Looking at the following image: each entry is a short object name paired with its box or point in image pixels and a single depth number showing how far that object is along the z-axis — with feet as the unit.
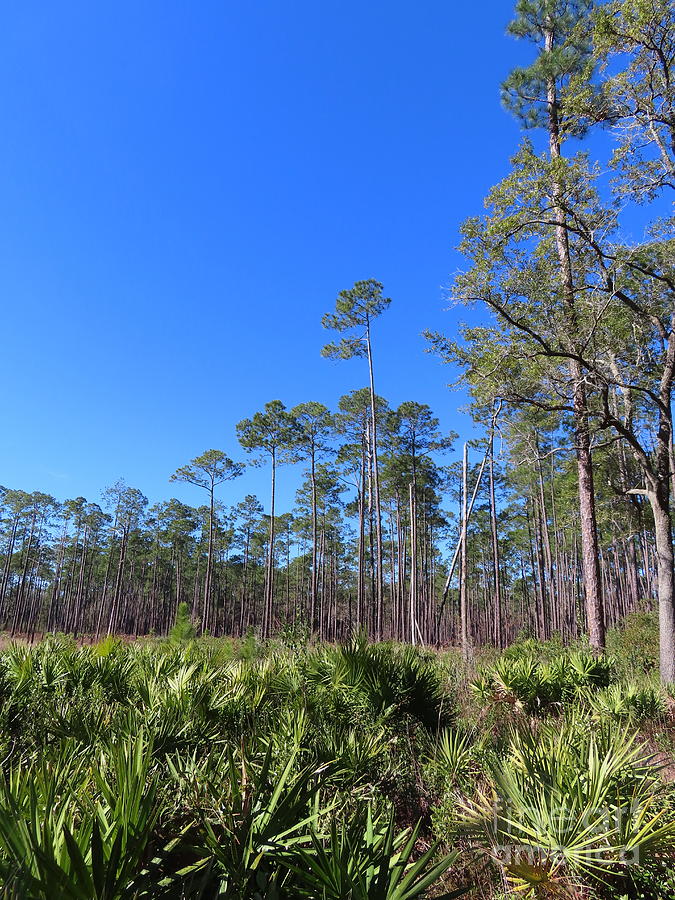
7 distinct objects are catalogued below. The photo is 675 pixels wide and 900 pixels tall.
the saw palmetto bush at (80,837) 5.40
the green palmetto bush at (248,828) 7.06
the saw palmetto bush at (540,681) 24.75
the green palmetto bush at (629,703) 20.15
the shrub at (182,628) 46.26
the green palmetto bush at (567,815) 8.87
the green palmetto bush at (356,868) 6.33
